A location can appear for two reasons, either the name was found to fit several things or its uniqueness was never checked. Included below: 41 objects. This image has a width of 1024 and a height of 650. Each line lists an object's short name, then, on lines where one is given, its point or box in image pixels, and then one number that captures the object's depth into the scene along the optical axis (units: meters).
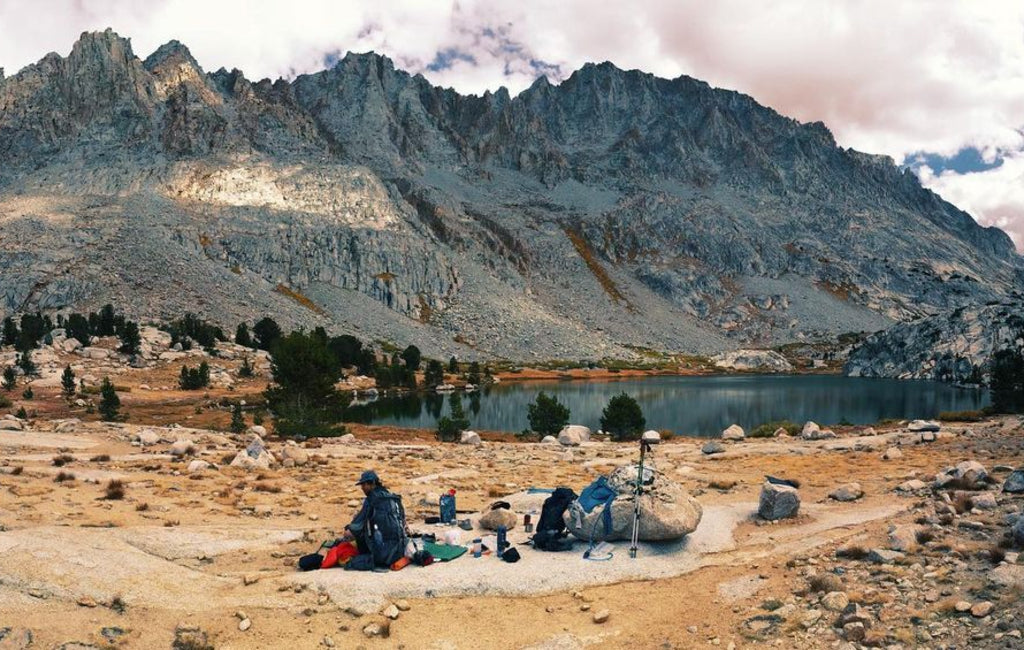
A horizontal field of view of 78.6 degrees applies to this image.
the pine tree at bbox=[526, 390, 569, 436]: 52.59
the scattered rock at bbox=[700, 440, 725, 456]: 32.78
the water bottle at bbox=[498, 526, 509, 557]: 13.78
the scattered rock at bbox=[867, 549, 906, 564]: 12.28
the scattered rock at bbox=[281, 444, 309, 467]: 25.67
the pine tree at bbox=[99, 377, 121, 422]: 47.16
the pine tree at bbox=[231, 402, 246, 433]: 42.97
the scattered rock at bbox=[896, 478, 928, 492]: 18.94
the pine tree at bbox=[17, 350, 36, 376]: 68.92
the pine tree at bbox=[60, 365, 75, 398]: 58.59
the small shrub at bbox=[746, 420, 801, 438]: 44.31
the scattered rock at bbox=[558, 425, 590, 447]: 43.97
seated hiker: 12.65
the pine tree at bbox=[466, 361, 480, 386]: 117.89
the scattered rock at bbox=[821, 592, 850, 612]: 10.41
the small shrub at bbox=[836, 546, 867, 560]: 12.79
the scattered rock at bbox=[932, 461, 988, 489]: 17.64
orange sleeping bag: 12.62
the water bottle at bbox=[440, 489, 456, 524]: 16.62
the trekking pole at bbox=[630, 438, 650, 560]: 14.06
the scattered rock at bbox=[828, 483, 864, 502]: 18.86
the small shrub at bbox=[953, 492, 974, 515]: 15.16
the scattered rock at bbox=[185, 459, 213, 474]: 22.41
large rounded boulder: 14.37
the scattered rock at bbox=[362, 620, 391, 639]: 10.16
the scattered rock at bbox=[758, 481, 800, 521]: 16.61
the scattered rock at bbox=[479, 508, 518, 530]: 15.75
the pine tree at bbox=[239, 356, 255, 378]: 84.31
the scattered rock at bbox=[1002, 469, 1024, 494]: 15.98
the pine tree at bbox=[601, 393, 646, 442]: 52.16
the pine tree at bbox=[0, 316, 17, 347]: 87.50
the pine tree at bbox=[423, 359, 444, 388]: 108.44
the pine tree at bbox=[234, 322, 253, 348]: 108.94
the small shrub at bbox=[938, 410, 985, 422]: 50.19
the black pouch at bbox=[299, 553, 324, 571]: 12.41
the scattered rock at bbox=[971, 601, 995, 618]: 9.38
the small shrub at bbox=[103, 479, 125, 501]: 17.38
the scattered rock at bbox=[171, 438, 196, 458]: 26.45
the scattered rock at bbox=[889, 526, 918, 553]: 12.74
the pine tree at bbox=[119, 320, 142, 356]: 83.25
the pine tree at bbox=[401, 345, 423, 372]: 117.12
